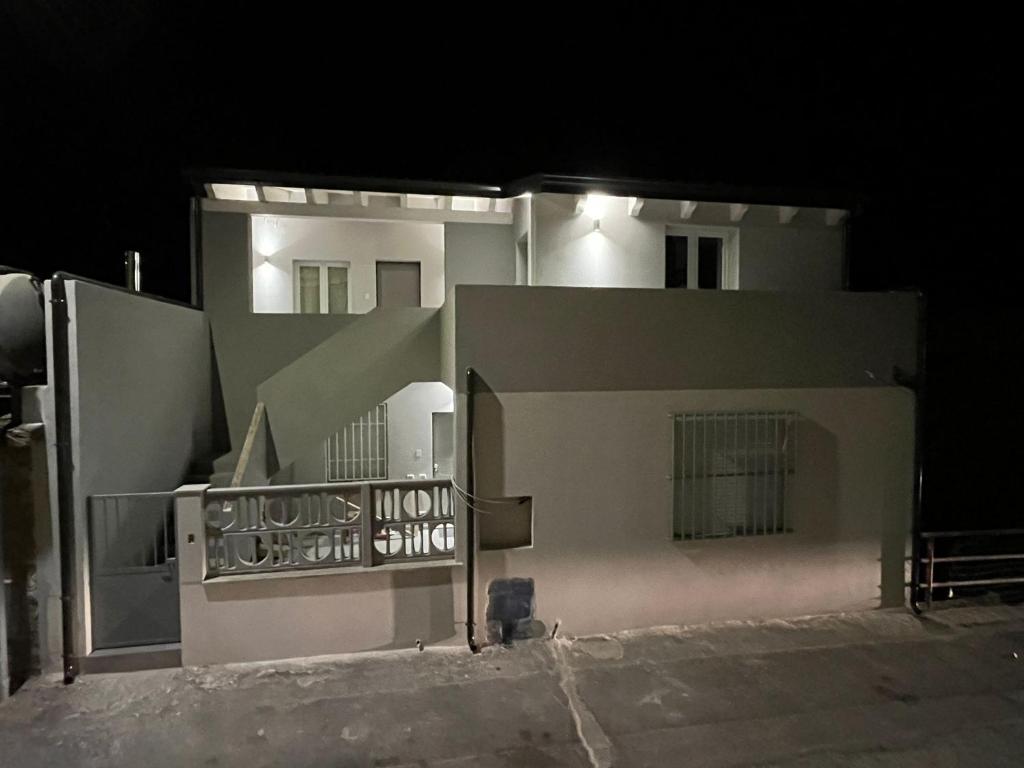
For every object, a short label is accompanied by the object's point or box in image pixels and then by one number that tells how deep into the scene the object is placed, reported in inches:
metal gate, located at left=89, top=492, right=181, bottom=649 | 212.5
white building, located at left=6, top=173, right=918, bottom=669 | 218.4
